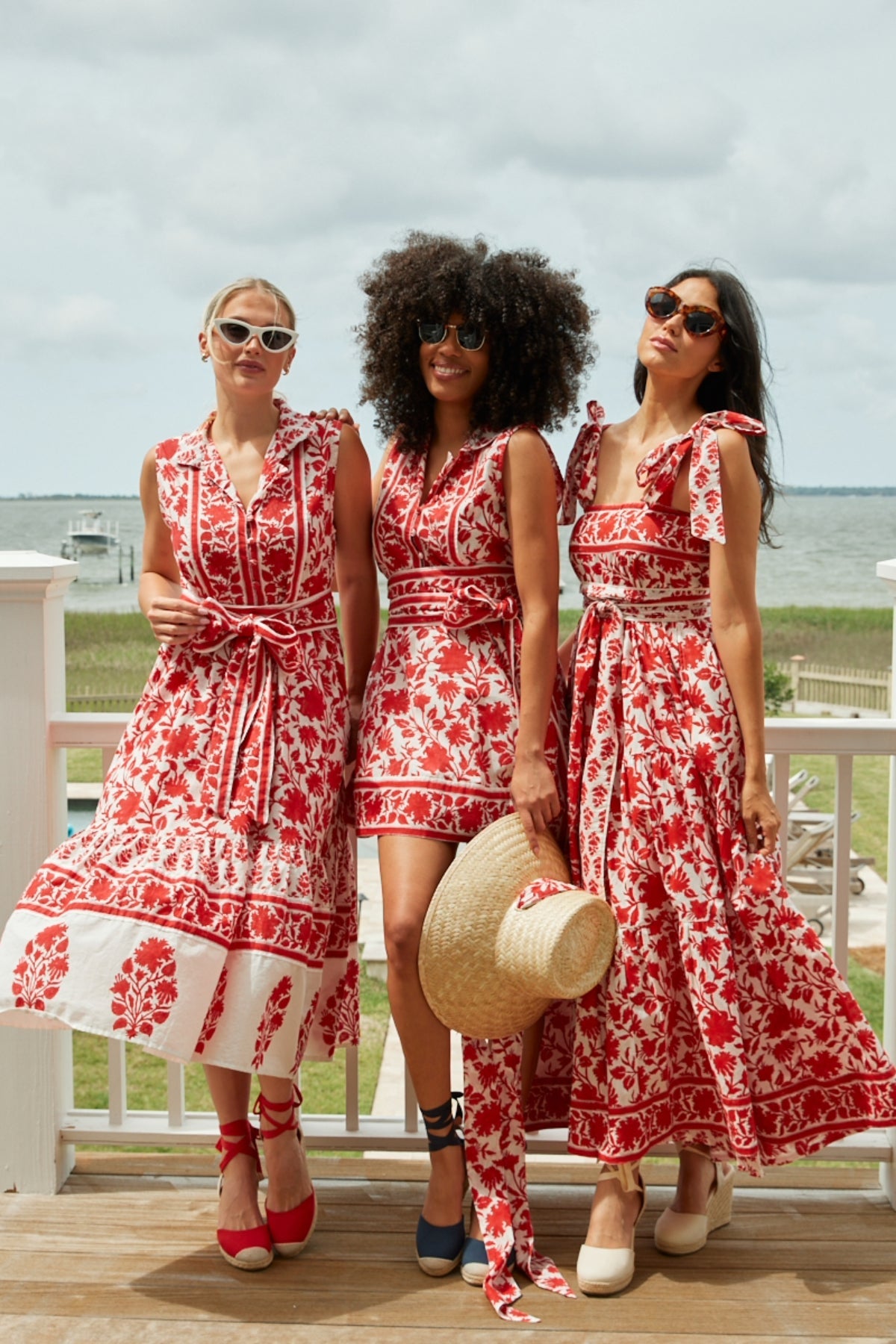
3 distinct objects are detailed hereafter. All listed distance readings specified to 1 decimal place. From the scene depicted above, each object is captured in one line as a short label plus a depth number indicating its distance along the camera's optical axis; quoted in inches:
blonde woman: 90.7
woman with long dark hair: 96.2
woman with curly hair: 96.8
